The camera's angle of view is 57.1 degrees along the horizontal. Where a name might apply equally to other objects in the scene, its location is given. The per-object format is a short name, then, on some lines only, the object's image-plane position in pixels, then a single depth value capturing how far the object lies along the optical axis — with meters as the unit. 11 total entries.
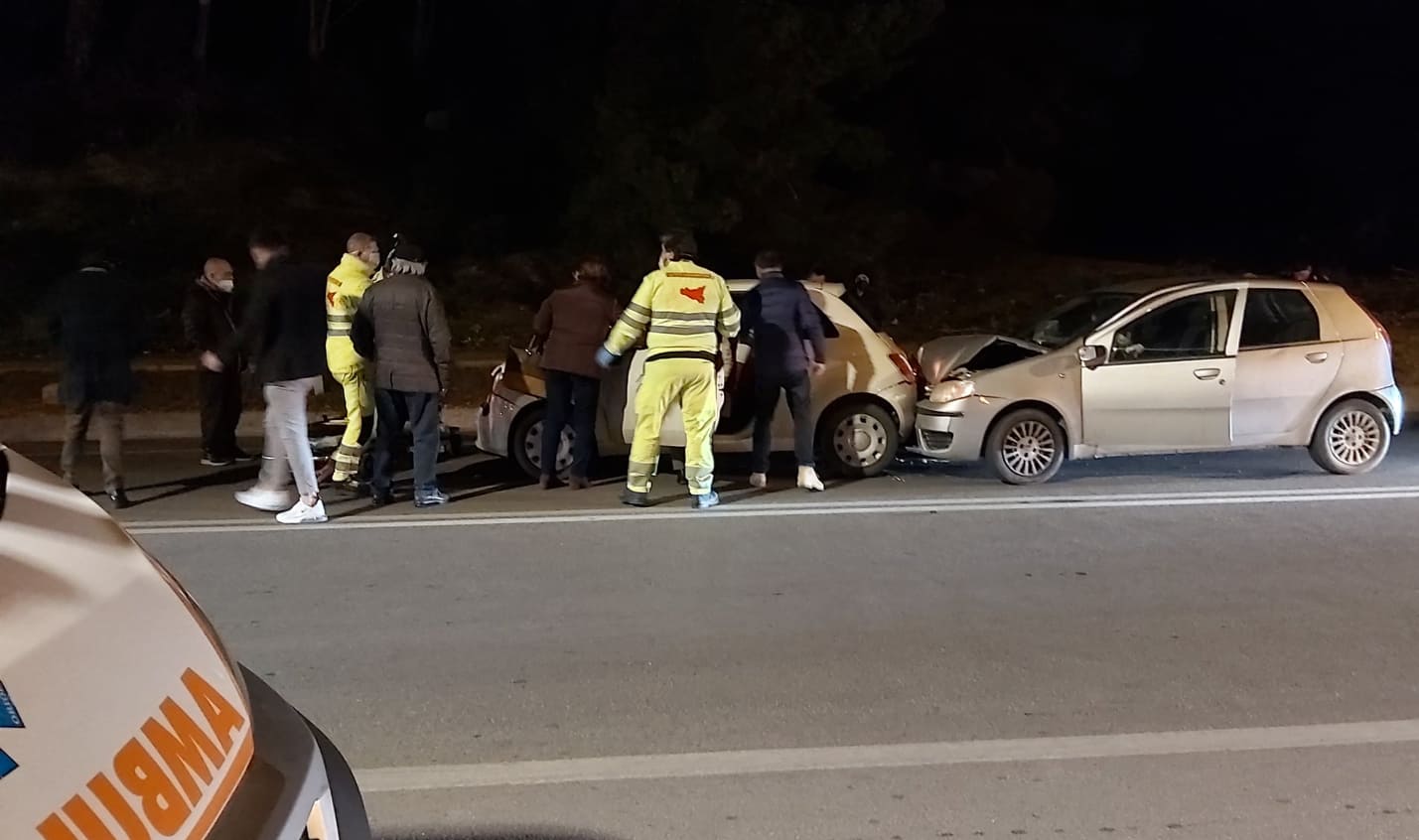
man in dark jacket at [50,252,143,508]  8.34
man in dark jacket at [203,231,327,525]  7.79
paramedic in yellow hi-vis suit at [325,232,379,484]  8.69
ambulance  1.65
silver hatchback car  9.20
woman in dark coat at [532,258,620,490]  8.77
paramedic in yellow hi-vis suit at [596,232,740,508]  8.21
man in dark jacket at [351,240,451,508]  8.19
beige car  9.36
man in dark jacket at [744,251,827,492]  8.83
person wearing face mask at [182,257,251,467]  10.29
